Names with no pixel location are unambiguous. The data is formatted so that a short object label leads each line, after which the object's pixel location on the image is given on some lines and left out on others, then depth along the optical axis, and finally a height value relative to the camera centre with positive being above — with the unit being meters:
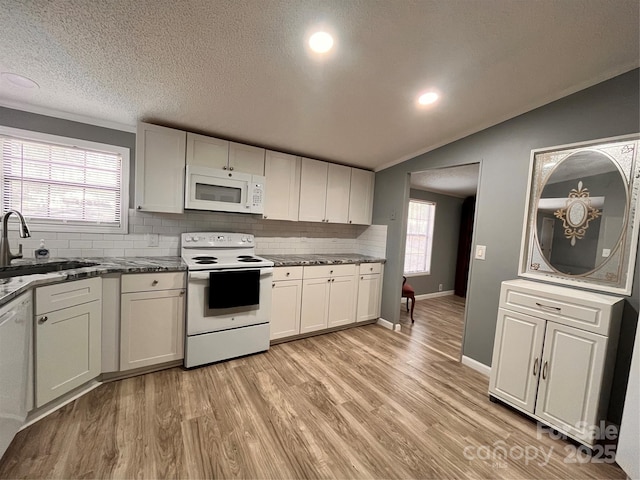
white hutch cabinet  1.70 -0.79
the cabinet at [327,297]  3.16 -0.90
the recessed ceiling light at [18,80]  1.81 +0.86
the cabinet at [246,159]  2.84 +0.66
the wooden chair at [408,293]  3.99 -0.94
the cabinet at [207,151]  2.62 +0.66
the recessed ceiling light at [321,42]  1.59 +1.12
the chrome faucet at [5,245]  1.85 -0.31
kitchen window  2.23 +0.22
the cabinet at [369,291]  3.61 -0.88
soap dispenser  2.24 -0.41
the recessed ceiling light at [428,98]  2.19 +1.12
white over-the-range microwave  2.60 +0.28
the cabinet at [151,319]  2.17 -0.91
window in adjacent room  5.07 -0.11
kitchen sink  1.91 -0.49
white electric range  2.39 -0.78
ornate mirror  1.84 +0.21
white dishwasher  1.34 -0.88
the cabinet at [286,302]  2.94 -0.90
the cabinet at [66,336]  1.70 -0.90
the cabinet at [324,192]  3.38 +0.44
